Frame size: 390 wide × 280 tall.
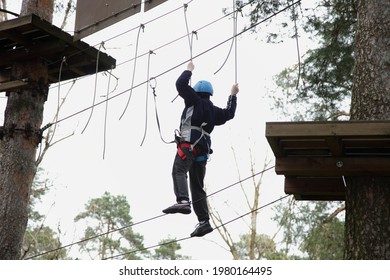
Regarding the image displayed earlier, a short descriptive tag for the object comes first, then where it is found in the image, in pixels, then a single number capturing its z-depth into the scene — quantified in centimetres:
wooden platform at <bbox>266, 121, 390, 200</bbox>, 757
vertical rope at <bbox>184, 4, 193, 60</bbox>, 1042
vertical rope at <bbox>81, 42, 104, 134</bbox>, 1200
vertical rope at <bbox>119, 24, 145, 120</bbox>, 1125
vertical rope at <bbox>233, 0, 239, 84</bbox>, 1021
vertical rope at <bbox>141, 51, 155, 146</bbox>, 1037
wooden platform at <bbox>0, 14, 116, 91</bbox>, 1182
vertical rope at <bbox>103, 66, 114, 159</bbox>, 1091
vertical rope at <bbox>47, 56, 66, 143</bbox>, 1255
